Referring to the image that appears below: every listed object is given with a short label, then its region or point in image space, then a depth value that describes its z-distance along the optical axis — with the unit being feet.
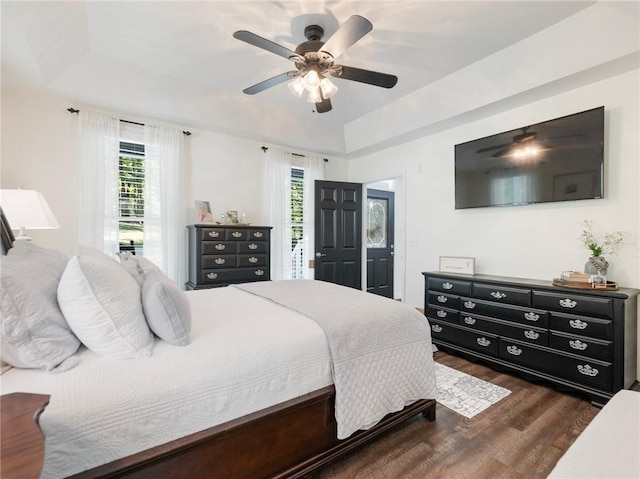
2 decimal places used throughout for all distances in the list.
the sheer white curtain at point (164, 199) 11.81
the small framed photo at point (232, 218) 12.97
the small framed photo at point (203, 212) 12.36
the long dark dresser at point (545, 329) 7.18
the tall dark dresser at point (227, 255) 11.48
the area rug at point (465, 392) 7.13
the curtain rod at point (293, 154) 14.53
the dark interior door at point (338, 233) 15.43
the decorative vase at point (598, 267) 7.96
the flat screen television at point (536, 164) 8.45
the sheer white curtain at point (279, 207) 14.60
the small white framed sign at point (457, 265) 10.63
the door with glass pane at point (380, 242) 18.86
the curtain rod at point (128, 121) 10.44
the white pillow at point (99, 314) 3.66
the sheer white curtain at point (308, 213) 15.89
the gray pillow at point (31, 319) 3.17
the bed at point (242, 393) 3.17
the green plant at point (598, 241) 8.29
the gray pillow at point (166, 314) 4.15
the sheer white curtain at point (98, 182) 10.59
